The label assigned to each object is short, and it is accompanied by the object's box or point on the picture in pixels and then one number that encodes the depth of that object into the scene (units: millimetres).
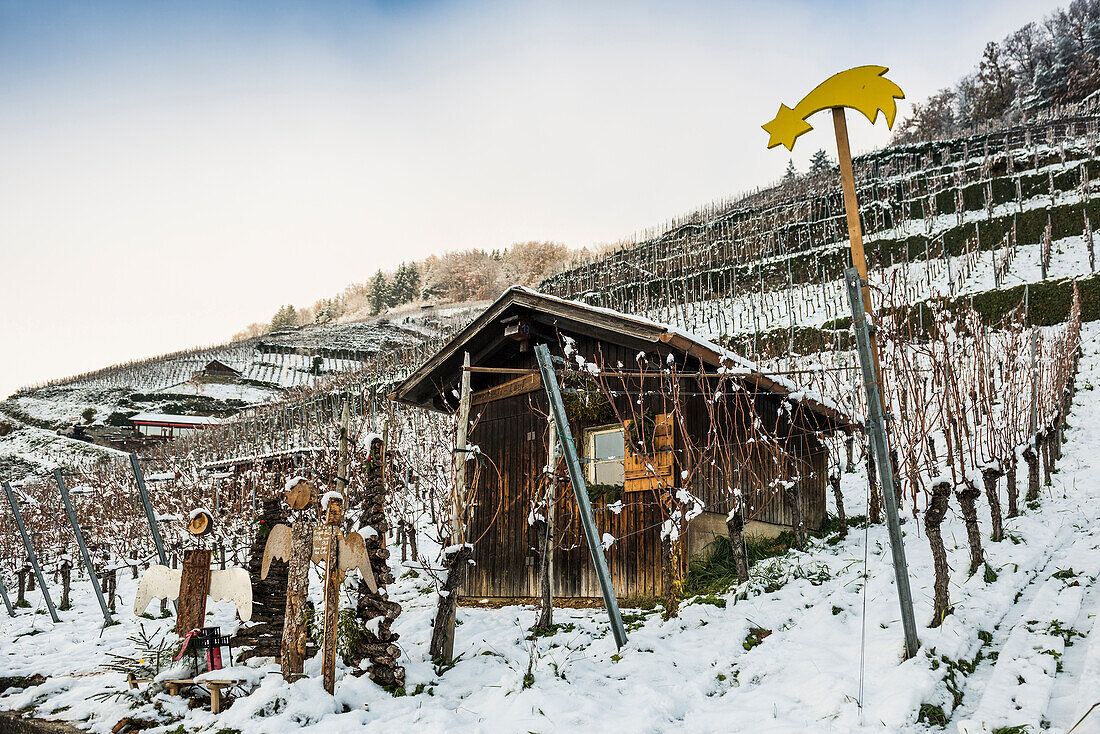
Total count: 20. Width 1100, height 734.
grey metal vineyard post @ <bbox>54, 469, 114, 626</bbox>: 10453
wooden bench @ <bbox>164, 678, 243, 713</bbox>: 5184
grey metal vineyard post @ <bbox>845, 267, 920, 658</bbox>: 4027
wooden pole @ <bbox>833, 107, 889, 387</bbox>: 6156
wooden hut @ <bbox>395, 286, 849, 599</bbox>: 7336
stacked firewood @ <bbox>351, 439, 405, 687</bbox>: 5230
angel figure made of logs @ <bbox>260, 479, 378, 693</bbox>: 5145
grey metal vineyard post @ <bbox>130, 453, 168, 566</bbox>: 8453
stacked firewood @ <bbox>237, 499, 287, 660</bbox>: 6305
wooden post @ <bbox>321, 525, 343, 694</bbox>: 4980
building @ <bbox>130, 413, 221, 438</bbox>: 44750
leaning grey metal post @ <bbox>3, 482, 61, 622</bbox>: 11562
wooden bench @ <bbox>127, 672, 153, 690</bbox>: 5781
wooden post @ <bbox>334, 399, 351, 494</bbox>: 5770
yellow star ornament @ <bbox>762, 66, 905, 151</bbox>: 6109
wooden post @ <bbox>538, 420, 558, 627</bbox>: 6594
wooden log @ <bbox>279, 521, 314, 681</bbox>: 5188
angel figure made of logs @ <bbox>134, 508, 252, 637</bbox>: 5742
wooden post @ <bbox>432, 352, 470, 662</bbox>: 5695
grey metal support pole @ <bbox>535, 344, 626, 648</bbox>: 5258
